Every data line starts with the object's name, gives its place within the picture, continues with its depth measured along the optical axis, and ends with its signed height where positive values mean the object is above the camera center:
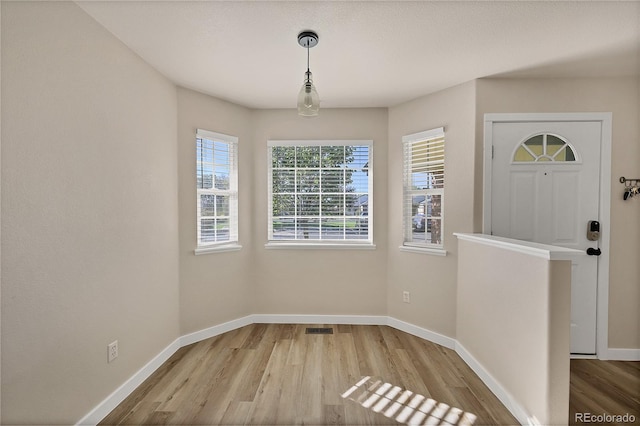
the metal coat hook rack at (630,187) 2.60 +0.18
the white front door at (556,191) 2.63 +0.14
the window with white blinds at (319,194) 3.49 +0.14
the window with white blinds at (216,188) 3.06 +0.19
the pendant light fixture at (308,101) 1.80 +0.67
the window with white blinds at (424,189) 3.01 +0.19
